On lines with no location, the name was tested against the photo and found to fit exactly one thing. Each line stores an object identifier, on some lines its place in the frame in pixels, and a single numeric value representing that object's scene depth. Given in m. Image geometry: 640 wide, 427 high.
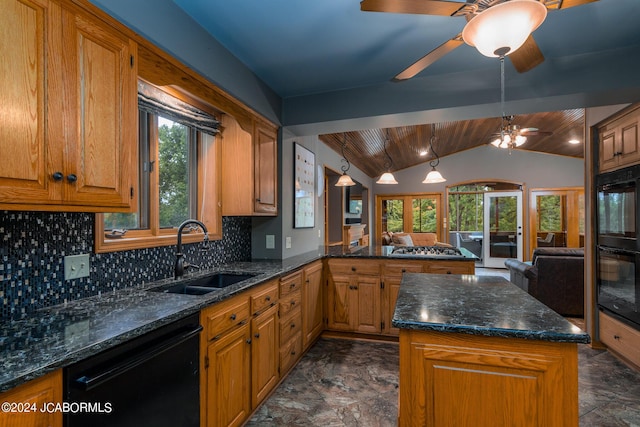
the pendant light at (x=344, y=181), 4.39
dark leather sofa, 4.05
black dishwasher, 0.99
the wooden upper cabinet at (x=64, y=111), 1.06
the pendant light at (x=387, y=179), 4.71
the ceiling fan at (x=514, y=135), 4.52
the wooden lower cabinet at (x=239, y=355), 1.58
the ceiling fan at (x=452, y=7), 1.34
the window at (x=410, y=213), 8.66
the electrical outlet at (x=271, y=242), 3.15
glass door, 8.08
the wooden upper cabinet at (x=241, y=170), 2.66
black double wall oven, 2.59
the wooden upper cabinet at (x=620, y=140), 2.59
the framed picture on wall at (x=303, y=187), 3.49
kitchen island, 1.15
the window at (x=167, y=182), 1.92
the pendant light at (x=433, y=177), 4.52
